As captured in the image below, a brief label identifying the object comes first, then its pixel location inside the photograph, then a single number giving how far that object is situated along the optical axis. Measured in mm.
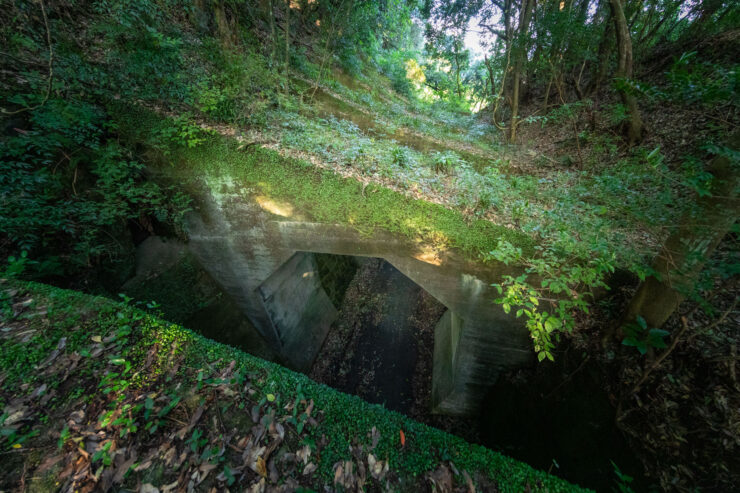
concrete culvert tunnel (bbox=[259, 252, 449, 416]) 6094
